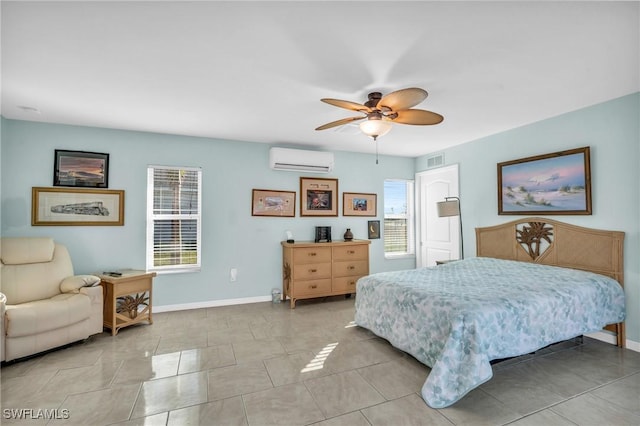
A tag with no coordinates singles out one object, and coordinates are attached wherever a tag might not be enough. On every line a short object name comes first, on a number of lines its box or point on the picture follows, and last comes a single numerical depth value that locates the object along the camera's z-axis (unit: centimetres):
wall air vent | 512
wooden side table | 329
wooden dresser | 438
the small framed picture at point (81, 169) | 366
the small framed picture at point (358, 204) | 523
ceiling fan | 233
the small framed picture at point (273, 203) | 459
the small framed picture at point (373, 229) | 543
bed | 211
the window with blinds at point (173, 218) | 412
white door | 491
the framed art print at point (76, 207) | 357
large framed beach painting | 326
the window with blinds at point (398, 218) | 563
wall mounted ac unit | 451
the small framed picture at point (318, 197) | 492
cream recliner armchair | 261
